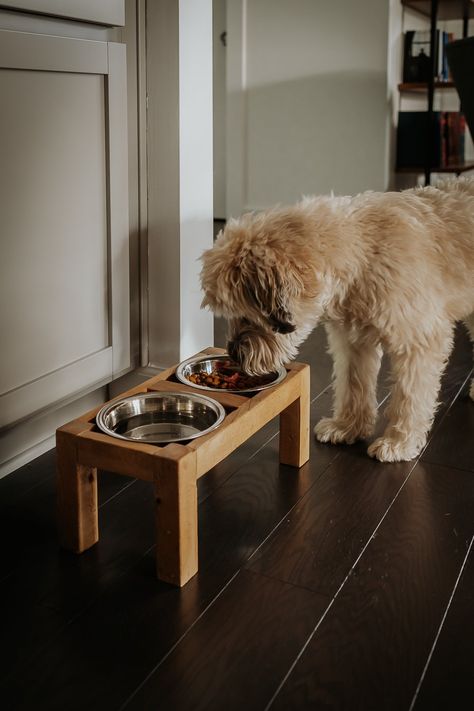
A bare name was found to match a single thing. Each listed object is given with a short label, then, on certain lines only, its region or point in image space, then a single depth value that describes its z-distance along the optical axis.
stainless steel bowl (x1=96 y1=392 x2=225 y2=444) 1.92
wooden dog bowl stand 1.60
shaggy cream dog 1.87
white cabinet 1.90
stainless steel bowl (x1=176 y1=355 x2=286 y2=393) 2.02
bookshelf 4.97
